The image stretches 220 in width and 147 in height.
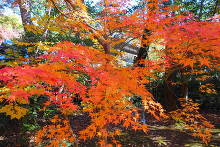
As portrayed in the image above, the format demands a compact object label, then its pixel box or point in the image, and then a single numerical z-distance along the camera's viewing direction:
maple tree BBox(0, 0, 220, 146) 3.74
